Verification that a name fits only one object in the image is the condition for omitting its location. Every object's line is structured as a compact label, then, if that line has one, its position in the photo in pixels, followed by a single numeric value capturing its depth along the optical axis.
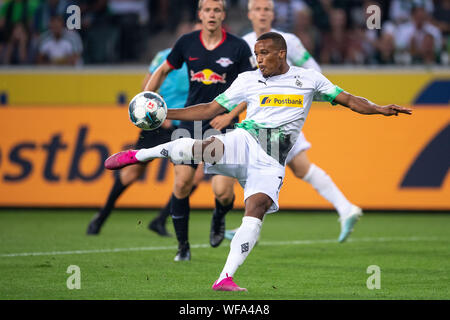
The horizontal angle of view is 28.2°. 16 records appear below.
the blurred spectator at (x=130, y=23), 17.08
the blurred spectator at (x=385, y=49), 15.88
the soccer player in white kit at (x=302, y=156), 9.86
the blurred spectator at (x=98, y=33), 16.67
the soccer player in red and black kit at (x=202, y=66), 8.51
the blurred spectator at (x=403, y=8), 16.64
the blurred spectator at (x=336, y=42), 16.12
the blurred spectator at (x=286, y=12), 16.50
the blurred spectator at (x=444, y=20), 16.39
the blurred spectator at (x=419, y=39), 15.77
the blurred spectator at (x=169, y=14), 17.88
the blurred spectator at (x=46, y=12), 16.92
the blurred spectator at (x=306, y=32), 16.03
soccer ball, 7.08
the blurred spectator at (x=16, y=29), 16.81
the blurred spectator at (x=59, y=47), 16.42
